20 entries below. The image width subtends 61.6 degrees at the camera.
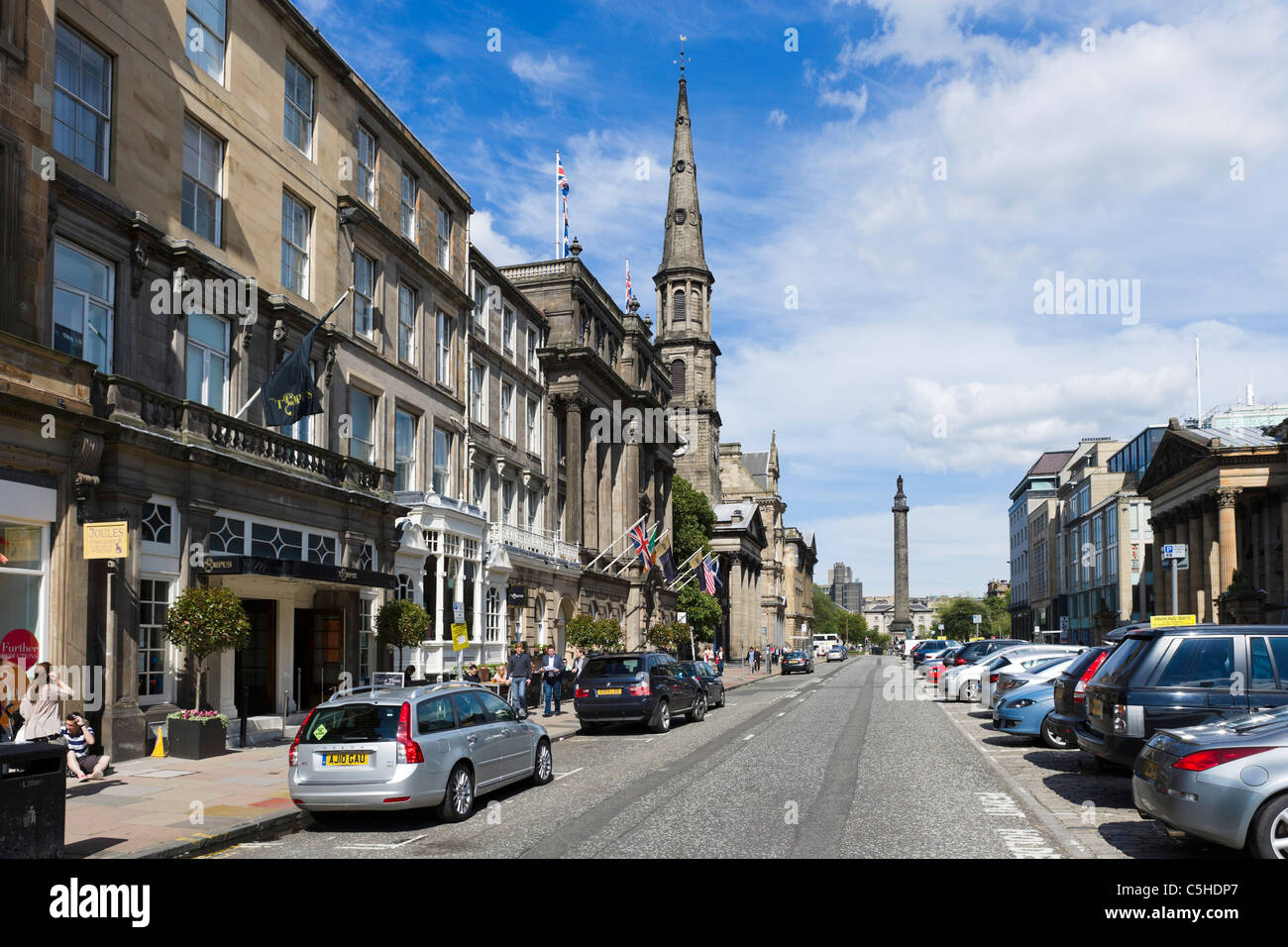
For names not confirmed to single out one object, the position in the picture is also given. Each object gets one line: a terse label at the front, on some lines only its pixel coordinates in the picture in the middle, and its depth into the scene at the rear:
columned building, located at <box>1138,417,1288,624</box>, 64.62
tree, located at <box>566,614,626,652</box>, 40.16
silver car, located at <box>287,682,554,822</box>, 11.59
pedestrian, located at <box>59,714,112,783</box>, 14.25
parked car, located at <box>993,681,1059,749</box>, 18.98
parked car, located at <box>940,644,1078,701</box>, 25.35
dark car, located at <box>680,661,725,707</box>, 28.49
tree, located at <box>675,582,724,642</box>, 75.00
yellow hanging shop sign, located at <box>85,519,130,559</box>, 16.08
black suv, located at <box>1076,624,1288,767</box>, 11.50
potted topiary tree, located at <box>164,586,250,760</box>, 17.23
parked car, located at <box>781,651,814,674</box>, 67.50
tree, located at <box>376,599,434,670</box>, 25.64
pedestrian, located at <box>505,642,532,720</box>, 26.20
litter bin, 8.37
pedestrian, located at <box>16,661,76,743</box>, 13.27
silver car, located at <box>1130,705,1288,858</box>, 8.16
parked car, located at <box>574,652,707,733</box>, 23.23
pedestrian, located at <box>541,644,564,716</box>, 28.03
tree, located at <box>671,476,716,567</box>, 79.00
